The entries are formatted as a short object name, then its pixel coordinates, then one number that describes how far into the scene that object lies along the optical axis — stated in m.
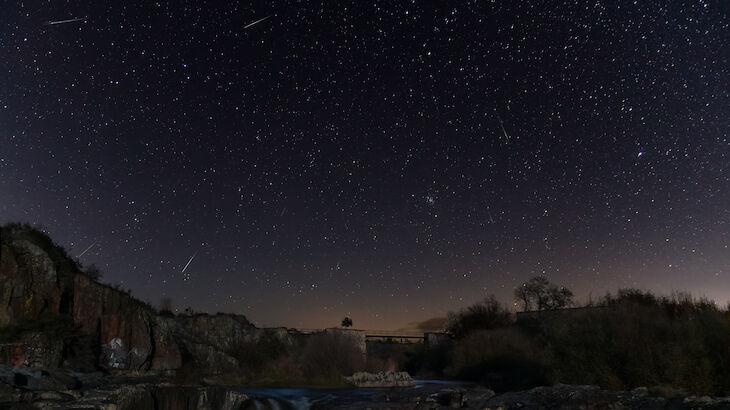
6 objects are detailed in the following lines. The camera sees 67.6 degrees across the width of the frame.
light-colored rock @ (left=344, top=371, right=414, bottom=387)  40.91
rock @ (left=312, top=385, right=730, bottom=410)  19.37
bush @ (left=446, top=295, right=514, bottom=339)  61.09
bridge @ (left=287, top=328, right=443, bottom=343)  73.15
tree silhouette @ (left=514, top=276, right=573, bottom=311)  79.69
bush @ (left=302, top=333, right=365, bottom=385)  42.56
